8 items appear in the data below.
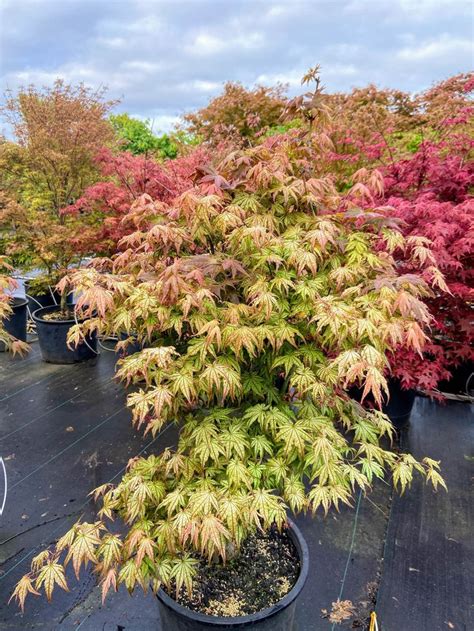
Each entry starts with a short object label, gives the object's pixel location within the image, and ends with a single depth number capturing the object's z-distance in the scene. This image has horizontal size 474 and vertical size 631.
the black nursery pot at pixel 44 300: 5.43
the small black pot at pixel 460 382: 3.63
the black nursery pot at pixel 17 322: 4.57
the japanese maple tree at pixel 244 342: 1.27
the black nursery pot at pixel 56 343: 4.25
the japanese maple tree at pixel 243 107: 8.94
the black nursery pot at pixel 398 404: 3.17
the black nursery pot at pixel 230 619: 1.37
